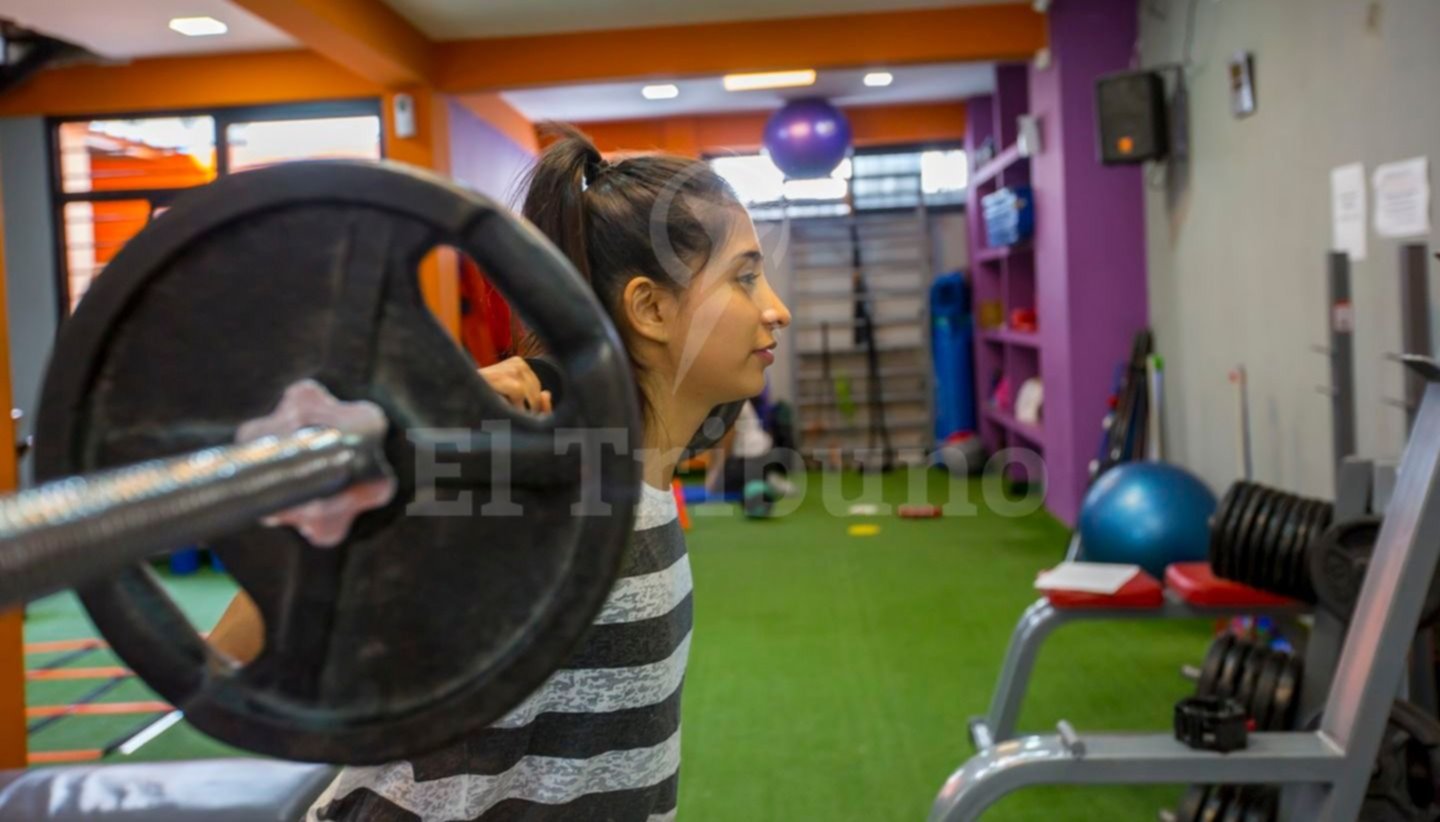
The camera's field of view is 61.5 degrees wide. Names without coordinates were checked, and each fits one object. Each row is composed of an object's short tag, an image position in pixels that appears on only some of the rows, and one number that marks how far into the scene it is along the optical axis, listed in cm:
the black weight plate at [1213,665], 288
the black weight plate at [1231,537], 296
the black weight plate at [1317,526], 282
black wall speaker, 524
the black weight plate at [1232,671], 283
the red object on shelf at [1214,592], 299
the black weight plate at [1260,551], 290
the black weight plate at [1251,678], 276
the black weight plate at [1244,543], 293
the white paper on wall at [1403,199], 320
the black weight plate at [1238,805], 256
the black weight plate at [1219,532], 299
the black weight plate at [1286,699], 270
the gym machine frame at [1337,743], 204
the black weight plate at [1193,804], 264
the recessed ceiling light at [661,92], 879
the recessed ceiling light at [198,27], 624
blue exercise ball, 441
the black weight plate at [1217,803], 260
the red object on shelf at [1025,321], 777
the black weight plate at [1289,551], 285
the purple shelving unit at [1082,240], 611
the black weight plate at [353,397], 48
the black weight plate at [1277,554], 288
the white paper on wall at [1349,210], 356
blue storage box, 707
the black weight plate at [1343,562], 257
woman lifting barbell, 94
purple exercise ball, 893
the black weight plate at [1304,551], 283
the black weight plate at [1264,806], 250
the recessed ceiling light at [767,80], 830
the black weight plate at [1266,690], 272
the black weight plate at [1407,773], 227
